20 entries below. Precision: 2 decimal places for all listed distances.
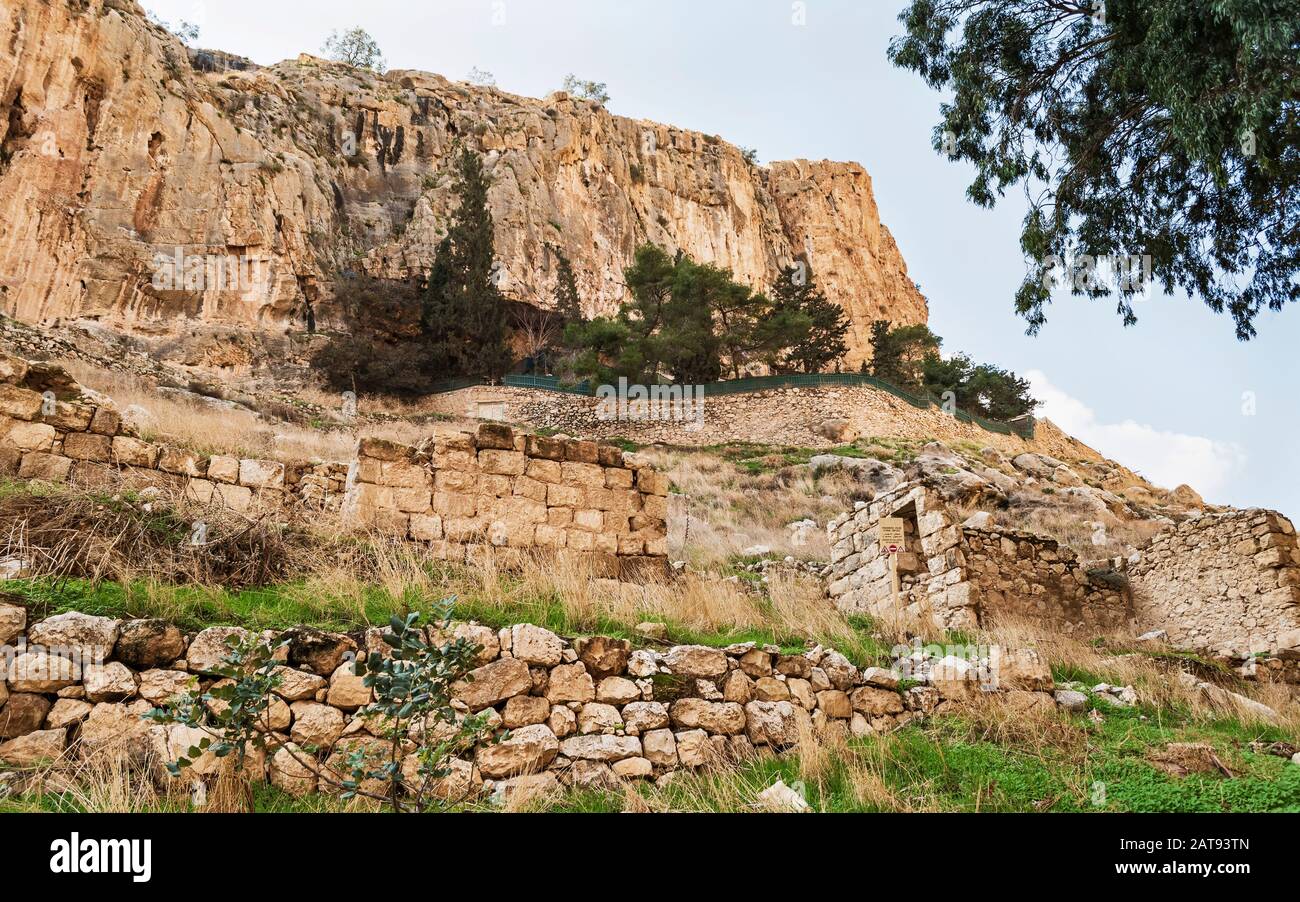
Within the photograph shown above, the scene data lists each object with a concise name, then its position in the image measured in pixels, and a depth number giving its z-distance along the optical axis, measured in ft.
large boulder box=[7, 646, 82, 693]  12.77
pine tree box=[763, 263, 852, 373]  100.01
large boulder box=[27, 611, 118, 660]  13.24
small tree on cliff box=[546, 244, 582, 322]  131.23
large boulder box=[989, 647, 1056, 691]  19.70
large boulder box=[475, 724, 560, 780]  14.69
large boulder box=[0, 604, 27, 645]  13.21
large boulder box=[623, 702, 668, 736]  16.24
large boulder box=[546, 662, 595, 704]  16.05
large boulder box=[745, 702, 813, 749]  17.20
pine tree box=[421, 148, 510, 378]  107.24
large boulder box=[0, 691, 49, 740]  12.51
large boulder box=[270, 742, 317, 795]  13.20
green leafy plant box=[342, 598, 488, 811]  11.50
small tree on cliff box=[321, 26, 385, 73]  193.77
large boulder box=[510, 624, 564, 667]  16.12
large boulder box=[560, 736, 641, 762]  15.52
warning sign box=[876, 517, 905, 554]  32.48
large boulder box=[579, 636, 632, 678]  16.70
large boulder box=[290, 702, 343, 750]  13.79
